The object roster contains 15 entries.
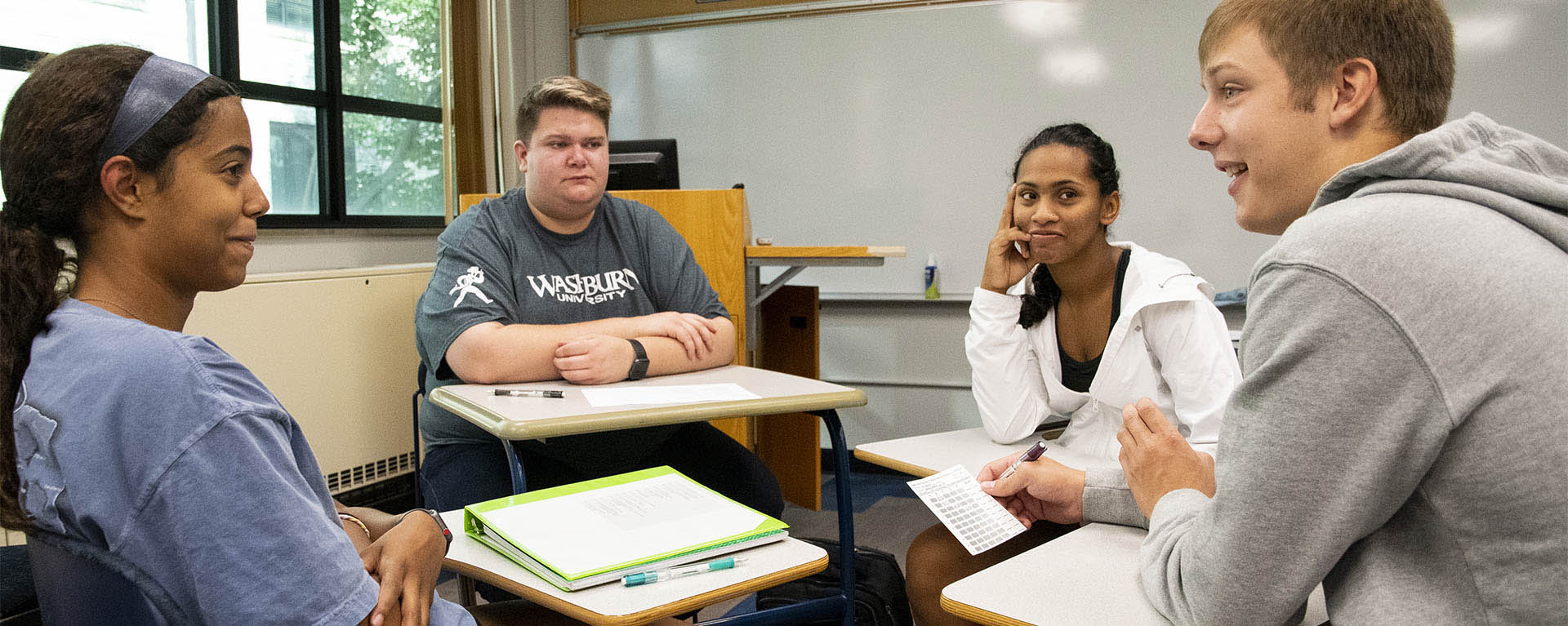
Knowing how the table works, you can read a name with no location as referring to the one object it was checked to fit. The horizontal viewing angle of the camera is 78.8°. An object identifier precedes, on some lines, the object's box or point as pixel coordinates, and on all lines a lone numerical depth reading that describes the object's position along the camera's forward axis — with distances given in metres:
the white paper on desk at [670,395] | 1.78
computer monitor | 3.41
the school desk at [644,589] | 1.07
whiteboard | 3.85
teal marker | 1.13
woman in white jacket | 1.69
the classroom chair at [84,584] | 0.77
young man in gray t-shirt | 2.02
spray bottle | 4.26
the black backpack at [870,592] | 1.92
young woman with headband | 0.78
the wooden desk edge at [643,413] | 1.54
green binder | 1.15
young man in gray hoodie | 0.70
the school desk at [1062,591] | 0.97
